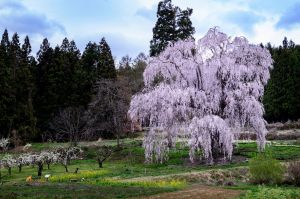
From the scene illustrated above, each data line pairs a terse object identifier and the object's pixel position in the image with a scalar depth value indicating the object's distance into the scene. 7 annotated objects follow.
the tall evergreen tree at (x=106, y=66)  67.12
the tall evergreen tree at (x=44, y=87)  66.25
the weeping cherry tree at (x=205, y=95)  33.69
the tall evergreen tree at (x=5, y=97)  57.72
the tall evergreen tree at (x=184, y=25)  59.50
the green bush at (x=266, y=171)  25.09
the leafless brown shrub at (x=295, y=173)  24.47
